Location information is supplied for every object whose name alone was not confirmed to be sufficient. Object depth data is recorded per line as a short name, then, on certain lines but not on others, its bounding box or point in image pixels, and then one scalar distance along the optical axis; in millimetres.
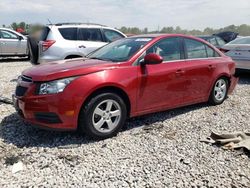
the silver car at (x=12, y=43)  9725
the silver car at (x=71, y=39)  5535
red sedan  2773
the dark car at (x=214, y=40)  9551
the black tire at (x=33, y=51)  5682
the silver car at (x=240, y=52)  5888
